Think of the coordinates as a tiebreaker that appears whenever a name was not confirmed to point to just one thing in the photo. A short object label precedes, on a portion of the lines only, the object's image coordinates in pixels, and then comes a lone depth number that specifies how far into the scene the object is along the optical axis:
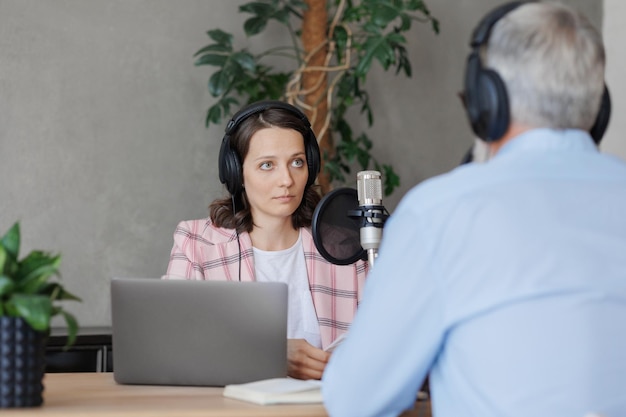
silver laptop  2.00
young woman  2.75
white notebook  1.77
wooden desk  1.65
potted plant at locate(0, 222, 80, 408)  1.63
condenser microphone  2.03
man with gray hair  1.40
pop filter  2.15
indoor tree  4.06
